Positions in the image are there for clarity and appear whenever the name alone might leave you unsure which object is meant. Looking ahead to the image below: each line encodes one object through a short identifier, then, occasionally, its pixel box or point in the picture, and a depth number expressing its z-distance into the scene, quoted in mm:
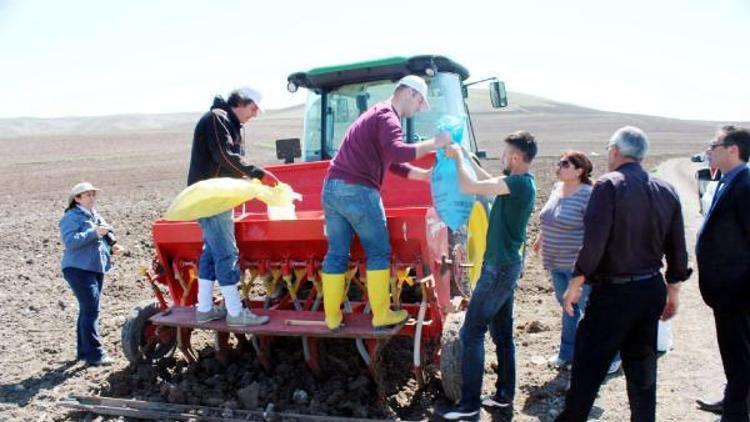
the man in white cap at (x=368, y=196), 3956
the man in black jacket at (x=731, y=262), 3807
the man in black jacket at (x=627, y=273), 3338
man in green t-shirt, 3951
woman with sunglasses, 4773
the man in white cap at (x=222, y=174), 4492
